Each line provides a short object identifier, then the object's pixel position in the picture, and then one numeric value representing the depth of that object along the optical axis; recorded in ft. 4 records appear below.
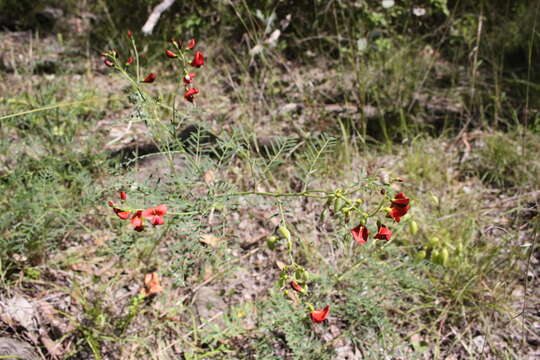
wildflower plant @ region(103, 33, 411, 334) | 2.24
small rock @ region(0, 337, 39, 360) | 2.52
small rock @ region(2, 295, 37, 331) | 2.76
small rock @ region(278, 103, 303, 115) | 3.89
